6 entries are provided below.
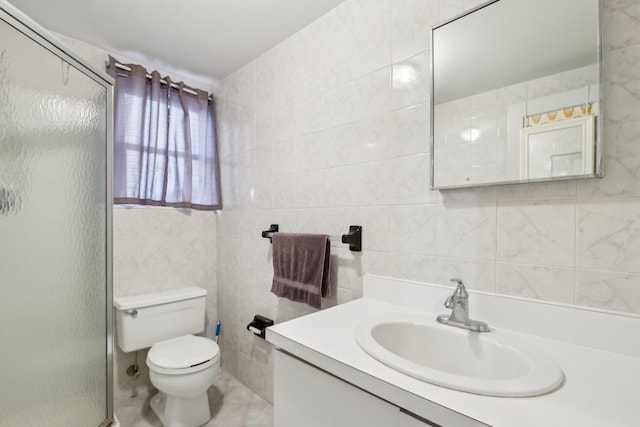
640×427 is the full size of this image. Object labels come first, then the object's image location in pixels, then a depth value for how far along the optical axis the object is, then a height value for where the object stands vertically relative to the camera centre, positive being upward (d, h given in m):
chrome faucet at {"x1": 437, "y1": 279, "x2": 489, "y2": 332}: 0.95 -0.31
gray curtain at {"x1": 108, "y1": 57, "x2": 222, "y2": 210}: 1.87 +0.48
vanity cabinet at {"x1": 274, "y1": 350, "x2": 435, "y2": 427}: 0.66 -0.49
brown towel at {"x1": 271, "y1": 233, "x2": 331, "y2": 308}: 1.40 -0.27
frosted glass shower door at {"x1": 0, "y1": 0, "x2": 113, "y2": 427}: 0.90 -0.08
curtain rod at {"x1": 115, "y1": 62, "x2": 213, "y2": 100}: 1.88 +0.92
